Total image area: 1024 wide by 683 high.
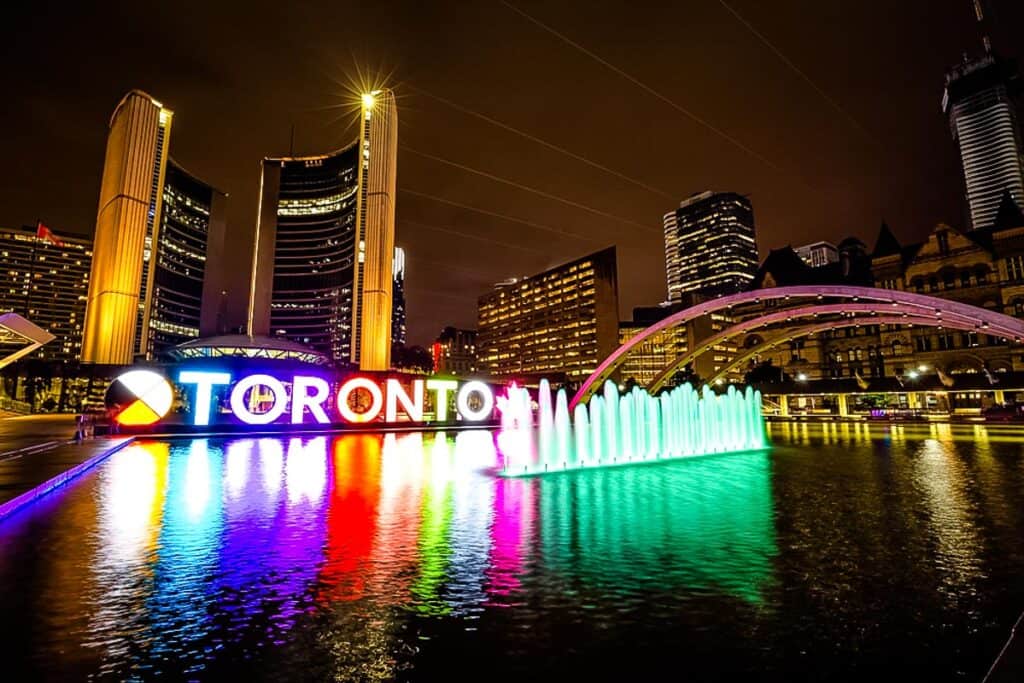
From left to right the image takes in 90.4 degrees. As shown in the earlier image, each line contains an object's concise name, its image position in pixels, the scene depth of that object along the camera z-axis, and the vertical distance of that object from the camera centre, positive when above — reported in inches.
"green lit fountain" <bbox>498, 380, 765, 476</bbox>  858.8 -53.2
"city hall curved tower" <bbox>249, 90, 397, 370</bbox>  5890.8 +1911.2
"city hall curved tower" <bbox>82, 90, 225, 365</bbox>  3412.9 +1321.5
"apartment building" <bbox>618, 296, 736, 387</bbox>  5374.0 +771.0
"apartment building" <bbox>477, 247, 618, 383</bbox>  6742.1 +1289.9
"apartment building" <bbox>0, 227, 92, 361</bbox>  7357.3 +1930.6
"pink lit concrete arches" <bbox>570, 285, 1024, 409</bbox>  1228.5 +285.9
